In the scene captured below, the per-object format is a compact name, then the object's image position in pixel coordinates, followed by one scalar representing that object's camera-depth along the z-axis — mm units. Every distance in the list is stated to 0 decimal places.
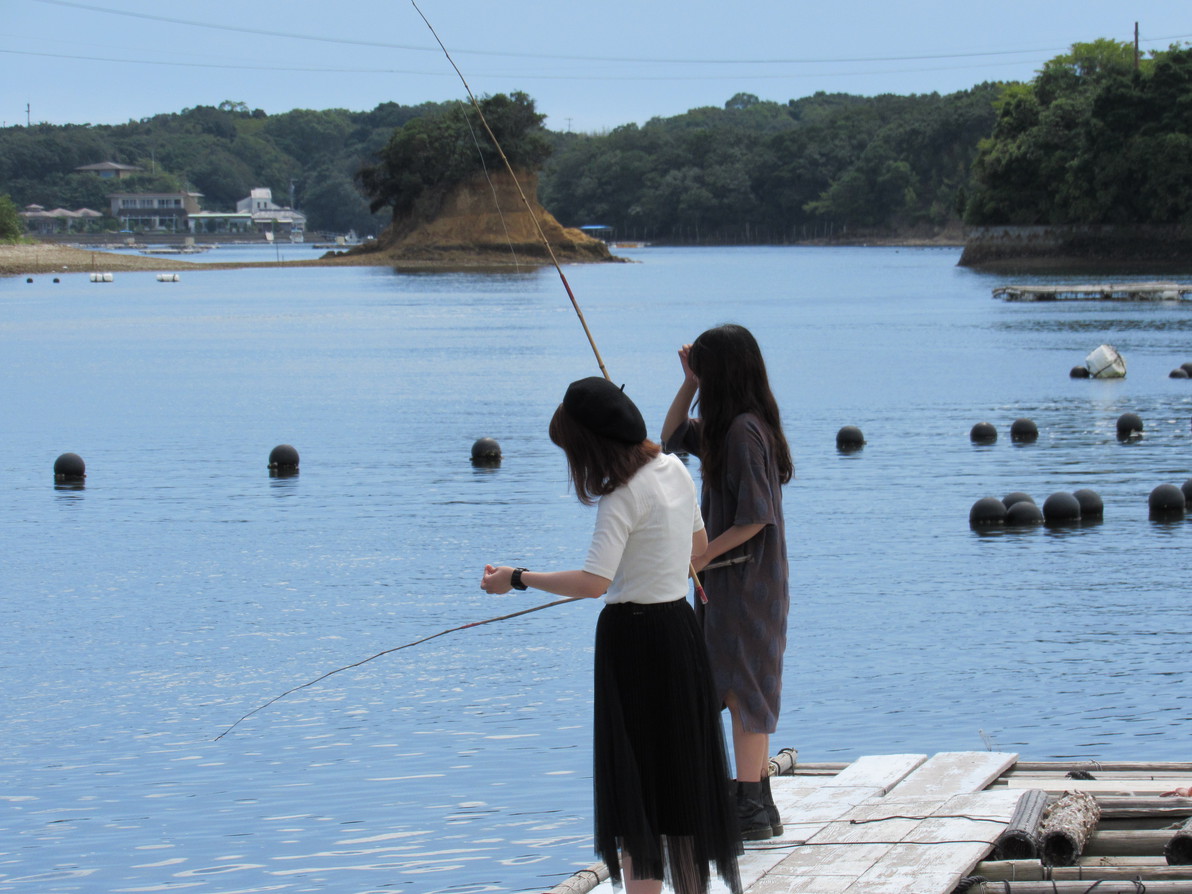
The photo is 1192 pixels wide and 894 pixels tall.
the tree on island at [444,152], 144875
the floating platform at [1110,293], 73188
